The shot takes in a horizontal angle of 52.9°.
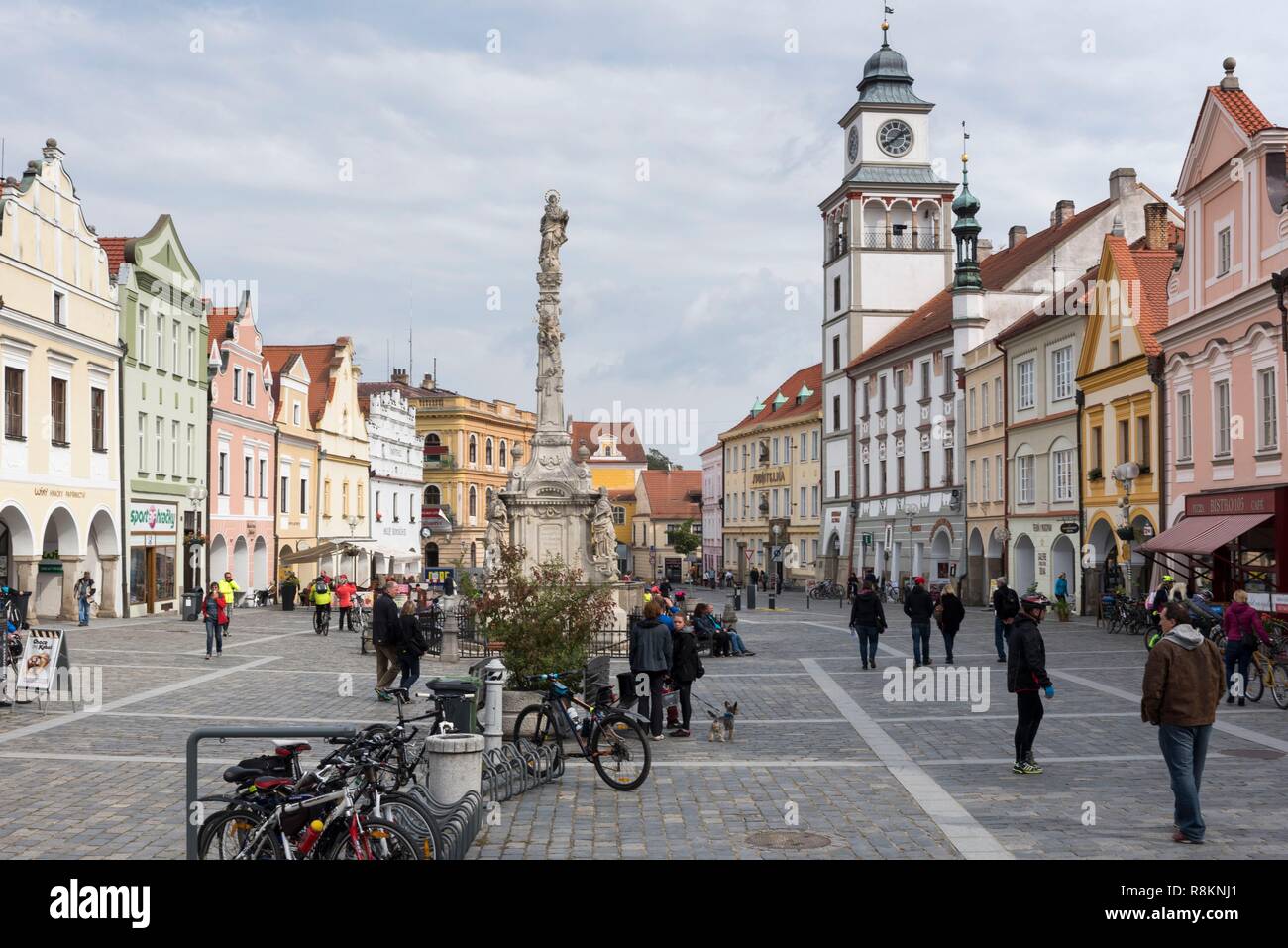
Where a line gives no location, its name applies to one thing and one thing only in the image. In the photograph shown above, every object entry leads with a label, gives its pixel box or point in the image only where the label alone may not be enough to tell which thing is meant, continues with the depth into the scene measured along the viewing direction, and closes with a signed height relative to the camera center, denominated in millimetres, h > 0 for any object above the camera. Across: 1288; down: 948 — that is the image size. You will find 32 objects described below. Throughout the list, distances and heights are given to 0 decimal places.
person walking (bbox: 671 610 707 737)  15391 -1739
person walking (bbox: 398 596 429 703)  18047 -1702
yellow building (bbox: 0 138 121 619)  32844 +3432
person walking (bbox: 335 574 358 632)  35438 -1992
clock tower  66000 +15689
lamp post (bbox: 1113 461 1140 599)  33469 +991
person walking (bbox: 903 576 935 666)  23031 -1631
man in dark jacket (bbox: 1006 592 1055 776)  12367 -1551
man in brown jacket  9648 -1334
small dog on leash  15093 -2419
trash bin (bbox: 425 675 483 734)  11922 -1650
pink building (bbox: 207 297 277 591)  46812 +2760
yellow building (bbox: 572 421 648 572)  120062 +6065
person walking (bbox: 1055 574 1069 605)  37281 -2105
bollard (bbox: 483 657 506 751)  12000 -1698
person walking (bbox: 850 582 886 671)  23875 -1875
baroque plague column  32500 +585
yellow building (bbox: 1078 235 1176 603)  35406 +3402
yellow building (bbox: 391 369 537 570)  90688 +3468
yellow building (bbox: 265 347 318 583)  53906 +2277
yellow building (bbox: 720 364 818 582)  77875 +2431
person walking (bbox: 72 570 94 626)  34250 -1866
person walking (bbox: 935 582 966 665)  23328 -1749
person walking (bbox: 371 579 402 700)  18031 -1599
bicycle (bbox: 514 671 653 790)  11930 -2075
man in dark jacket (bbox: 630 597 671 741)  14789 -1509
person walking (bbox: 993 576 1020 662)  14117 -1326
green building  39438 +3489
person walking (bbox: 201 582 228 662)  25328 -1777
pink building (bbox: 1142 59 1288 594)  27484 +3642
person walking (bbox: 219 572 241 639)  32653 -1688
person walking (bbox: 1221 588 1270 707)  17672 -1625
